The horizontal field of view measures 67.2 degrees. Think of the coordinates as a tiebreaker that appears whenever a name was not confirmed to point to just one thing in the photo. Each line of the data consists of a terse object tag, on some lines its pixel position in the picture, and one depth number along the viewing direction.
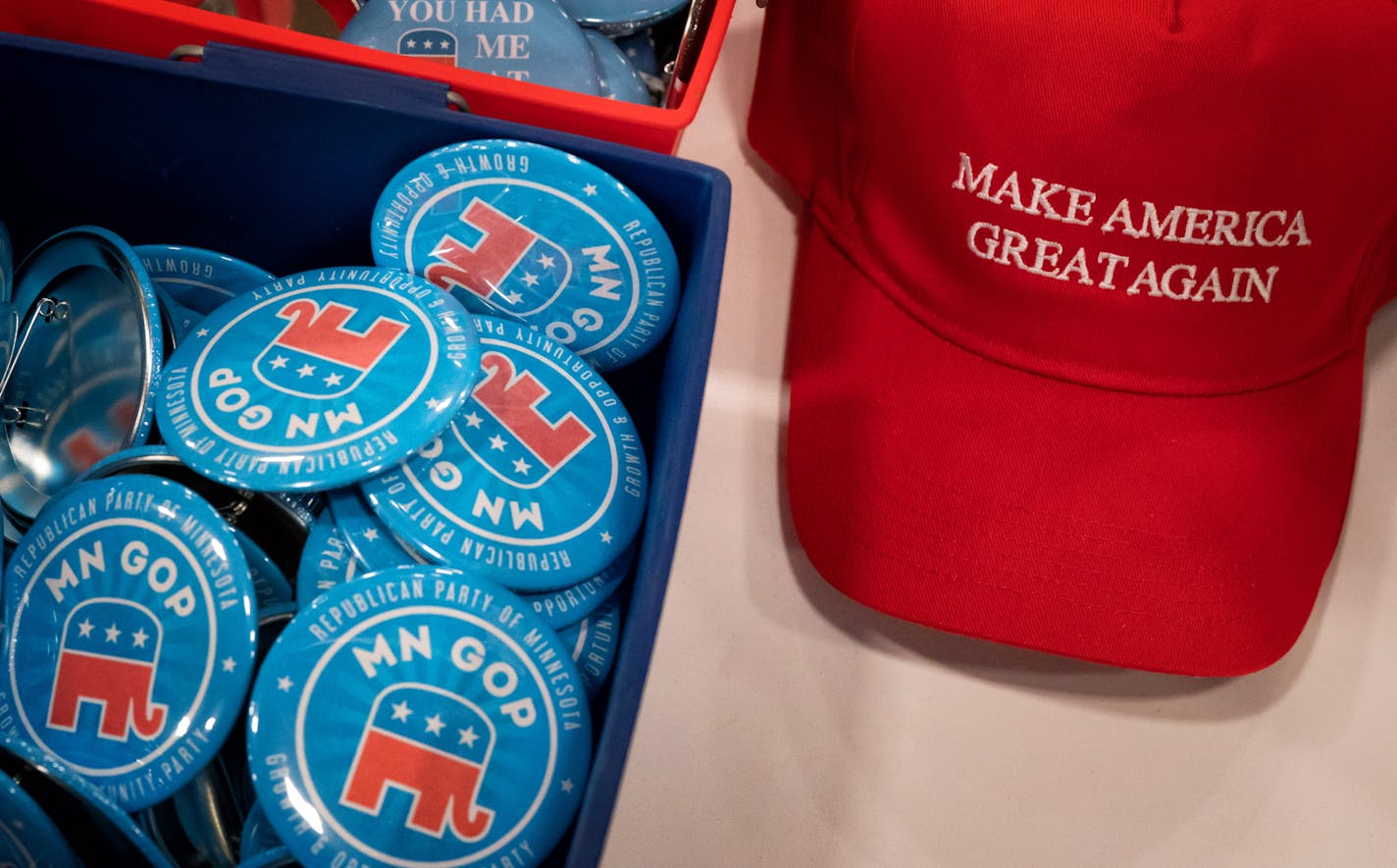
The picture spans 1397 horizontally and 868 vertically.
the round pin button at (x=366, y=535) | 0.66
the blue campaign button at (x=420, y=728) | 0.61
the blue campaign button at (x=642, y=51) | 0.88
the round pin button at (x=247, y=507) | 0.68
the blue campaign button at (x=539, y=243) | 0.70
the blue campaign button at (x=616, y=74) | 0.83
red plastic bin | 0.68
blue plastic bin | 0.66
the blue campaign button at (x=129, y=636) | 0.62
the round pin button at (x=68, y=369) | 0.73
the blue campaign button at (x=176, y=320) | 0.75
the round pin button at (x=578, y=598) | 0.68
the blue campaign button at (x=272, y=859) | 0.61
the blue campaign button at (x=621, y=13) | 0.83
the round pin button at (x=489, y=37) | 0.78
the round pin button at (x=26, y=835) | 0.57
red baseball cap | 0.66
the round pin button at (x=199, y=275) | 0.77
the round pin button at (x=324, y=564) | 0.67
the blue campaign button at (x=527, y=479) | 0.66
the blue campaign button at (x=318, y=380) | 0.63
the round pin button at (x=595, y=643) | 0.69
